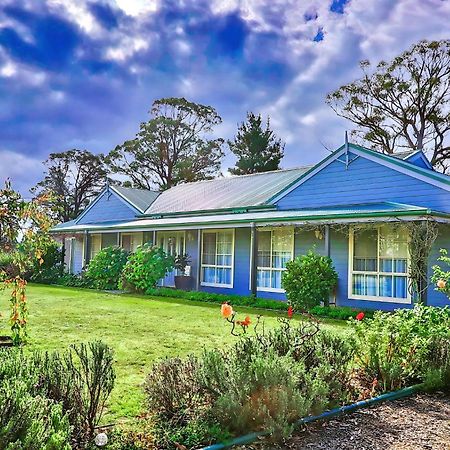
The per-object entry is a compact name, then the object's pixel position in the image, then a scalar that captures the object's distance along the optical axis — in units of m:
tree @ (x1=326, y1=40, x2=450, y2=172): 31.94
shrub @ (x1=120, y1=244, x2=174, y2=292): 18.11
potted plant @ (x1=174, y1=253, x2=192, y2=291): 18.91
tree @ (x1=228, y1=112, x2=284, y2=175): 44.94
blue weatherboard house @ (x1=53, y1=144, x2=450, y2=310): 13.26
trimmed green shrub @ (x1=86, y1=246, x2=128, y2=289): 19.84
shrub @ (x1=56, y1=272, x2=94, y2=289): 20.92
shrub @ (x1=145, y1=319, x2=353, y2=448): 3.94
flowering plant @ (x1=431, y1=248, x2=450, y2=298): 6.40
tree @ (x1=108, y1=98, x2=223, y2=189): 45.81
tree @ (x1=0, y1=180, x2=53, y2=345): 5.03
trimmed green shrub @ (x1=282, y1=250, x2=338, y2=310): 13.29
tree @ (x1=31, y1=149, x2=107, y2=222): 51.41
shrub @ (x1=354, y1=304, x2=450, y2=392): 5.52
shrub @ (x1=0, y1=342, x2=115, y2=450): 2.89
